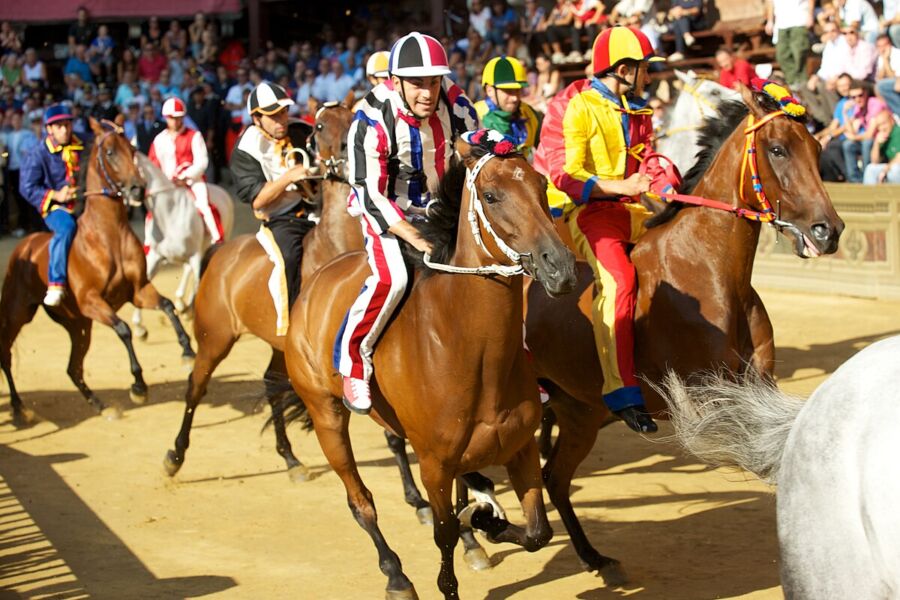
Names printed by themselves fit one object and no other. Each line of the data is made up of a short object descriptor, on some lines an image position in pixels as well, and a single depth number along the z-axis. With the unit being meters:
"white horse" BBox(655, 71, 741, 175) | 14.63
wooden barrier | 13.56
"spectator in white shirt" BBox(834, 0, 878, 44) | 16.75
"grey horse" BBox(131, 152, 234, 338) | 14.02
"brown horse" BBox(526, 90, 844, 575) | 5.96
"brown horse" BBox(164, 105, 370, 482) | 8.06
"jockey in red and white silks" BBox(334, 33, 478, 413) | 5.60
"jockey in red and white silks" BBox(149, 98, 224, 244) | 14.52
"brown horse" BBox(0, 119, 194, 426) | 10.97
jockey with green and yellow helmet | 9.36
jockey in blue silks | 11.18
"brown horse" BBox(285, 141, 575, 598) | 4.94
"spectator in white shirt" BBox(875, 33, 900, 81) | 15.91
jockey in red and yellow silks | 6.32
